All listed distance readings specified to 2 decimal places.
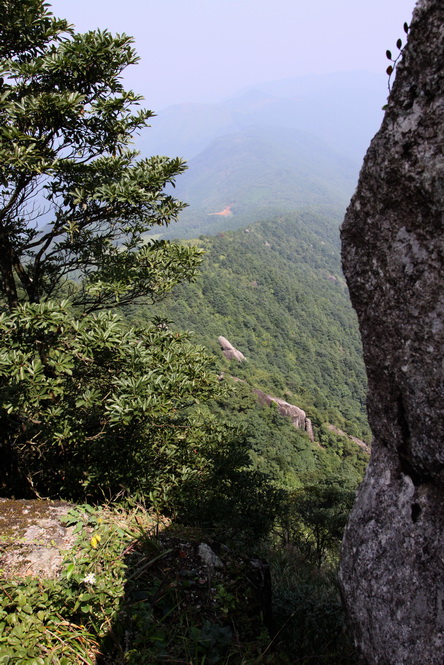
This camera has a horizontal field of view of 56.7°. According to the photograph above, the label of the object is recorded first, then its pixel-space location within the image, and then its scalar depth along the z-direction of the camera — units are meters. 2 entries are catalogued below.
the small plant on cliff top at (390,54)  2.83
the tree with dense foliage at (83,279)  4.79
